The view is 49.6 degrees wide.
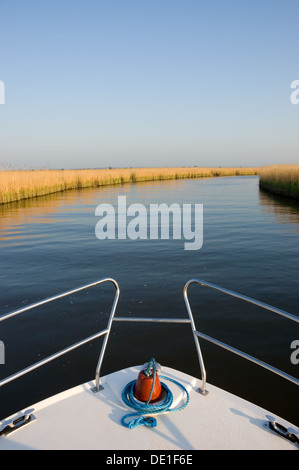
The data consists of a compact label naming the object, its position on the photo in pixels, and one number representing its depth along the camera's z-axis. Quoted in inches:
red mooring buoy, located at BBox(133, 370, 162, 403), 107.5
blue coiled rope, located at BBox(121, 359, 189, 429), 100.7
